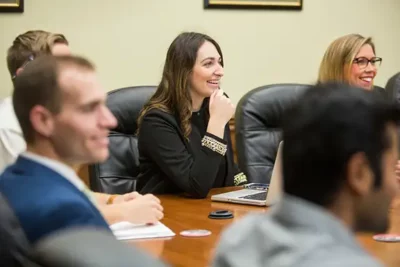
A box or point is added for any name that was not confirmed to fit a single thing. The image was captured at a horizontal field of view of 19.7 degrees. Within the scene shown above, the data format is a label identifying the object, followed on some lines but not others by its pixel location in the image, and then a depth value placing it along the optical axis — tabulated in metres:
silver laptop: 3.75
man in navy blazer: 2.45
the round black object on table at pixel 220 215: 3.65
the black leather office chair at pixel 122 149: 4.74
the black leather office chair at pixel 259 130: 5.20
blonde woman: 5.58
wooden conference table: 2.90
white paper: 3.28
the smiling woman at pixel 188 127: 4.39
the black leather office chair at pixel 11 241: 2.01
